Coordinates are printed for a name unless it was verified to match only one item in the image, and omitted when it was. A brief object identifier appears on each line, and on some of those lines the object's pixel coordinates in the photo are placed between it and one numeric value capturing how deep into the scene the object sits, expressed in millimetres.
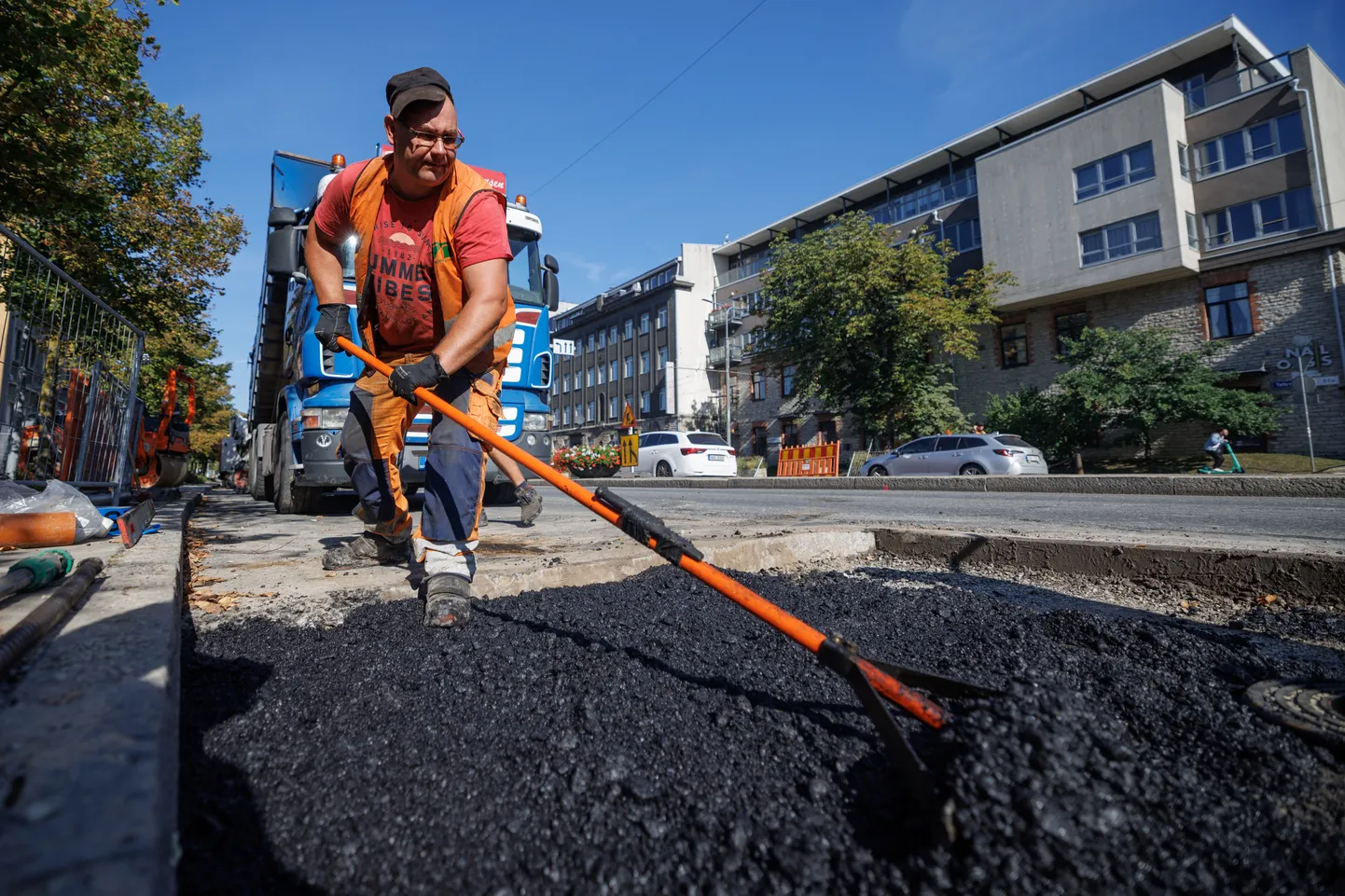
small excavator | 11047
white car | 19969
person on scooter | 17359
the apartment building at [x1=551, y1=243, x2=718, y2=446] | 43875
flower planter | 23291
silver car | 15555
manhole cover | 1421
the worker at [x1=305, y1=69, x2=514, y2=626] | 2650
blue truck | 5980
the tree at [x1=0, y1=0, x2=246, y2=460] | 5109
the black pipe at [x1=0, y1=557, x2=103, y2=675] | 1250
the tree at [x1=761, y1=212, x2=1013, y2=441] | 24938
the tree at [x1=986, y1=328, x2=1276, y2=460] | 19125
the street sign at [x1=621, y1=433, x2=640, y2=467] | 22469
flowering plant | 23125
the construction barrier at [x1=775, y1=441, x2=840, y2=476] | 20578
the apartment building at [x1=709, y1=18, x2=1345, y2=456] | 19625
